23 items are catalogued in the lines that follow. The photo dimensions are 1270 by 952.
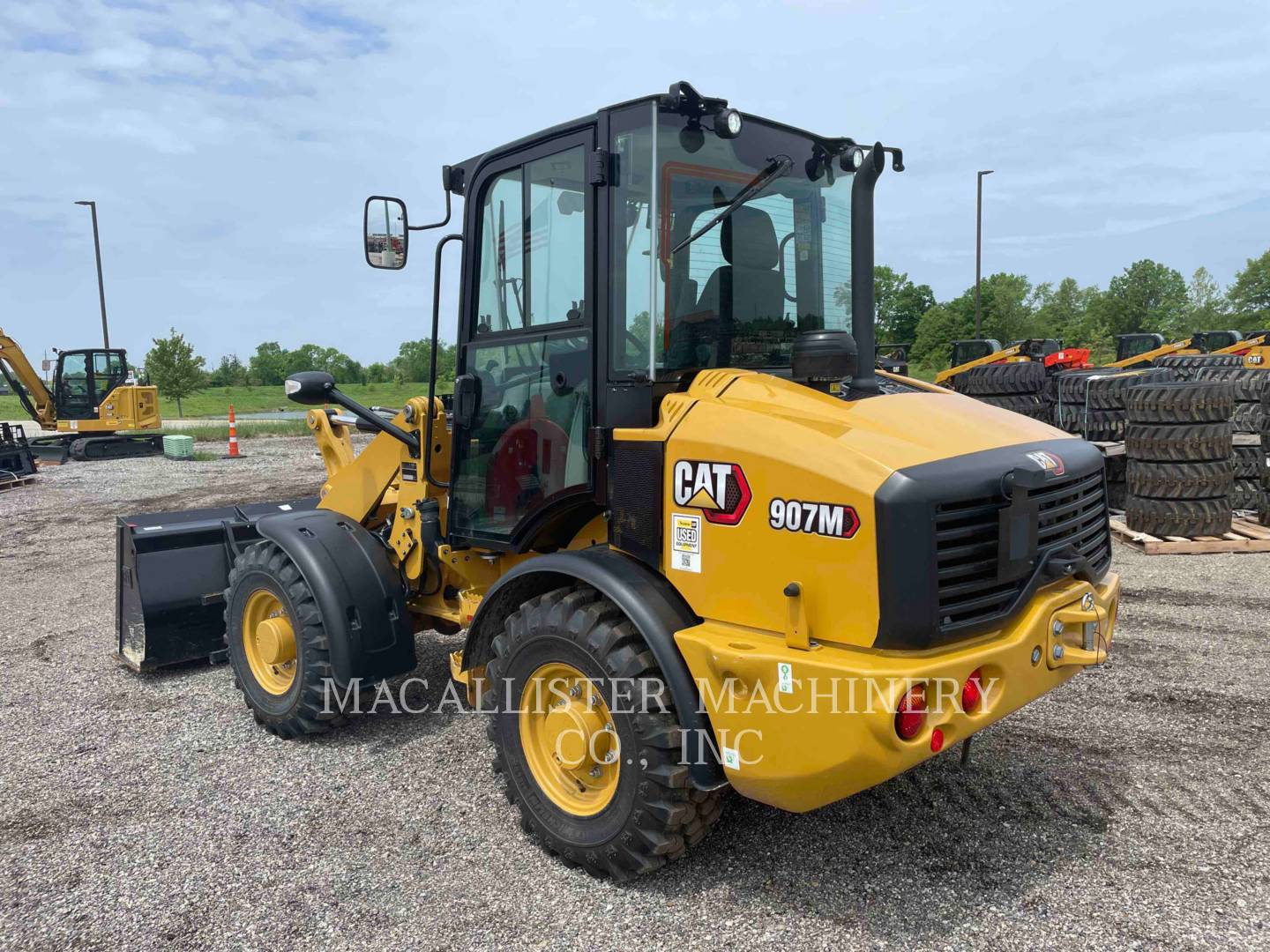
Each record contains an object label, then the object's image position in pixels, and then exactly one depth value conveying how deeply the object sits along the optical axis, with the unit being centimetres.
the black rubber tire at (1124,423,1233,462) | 838
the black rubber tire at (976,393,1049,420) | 1070
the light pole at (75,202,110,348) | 2919
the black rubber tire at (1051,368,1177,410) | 998
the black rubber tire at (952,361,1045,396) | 1071
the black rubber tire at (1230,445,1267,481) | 928
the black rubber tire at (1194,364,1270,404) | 959
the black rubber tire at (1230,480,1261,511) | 939
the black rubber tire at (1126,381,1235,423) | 840
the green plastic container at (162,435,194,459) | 1994
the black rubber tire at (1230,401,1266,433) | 1036
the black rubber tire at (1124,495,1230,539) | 844
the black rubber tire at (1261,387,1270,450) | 902
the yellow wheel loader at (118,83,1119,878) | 262
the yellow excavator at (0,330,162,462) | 2070
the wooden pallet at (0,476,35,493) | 1526
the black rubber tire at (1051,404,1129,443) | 1006
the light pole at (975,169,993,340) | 3575
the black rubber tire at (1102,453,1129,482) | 973
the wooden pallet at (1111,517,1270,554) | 827
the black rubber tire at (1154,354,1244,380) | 1304
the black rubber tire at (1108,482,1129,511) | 972
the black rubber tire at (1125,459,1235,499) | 844
